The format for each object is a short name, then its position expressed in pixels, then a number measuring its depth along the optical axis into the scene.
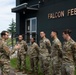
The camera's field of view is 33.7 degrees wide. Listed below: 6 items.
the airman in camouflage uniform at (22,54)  6.24
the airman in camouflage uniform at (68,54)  3.93
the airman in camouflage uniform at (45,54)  5.02
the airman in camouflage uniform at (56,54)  4.51
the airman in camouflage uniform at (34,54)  5.68
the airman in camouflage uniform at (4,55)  4.25
